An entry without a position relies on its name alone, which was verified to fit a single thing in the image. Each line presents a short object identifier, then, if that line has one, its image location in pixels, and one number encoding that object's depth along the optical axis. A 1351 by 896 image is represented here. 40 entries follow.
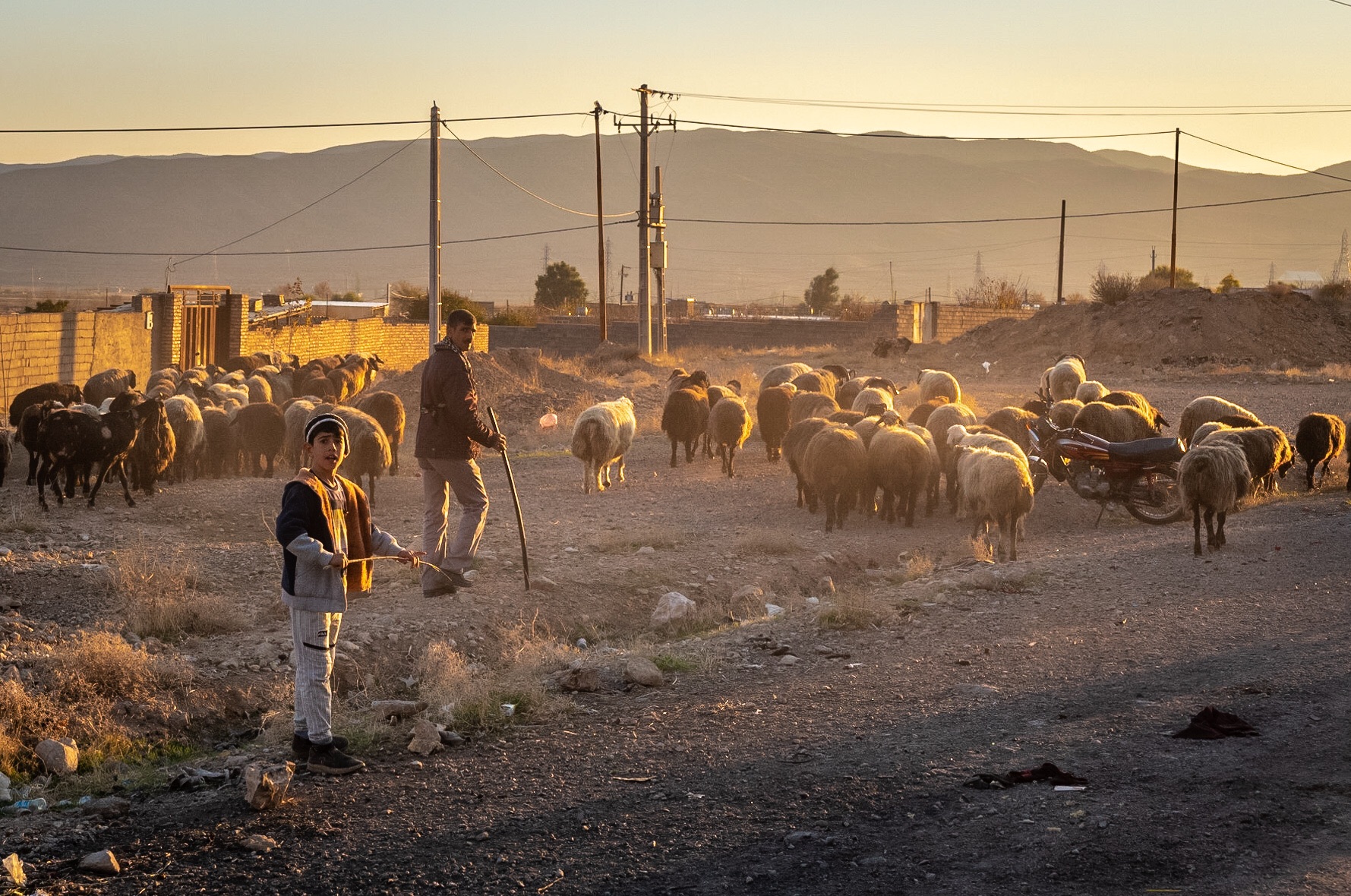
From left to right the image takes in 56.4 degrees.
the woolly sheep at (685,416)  18.86
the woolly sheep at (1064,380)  23.94
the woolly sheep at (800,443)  15.52
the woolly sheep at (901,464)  14.21
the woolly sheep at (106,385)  22.30
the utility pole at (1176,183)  48.66
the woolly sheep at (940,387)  21.66
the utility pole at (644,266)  37.31
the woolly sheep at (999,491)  12.40
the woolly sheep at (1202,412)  17.73
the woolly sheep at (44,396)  19.50
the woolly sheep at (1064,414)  17.98
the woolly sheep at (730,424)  17.80
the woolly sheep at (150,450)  15.16
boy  6.12
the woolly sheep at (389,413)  18.11
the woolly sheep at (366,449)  15.21
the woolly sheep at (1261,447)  14.20
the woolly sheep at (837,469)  14.17
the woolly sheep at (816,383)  21.67
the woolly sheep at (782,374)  23.69
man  9.39
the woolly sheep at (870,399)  19.48
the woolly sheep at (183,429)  16.73
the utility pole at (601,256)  39.16
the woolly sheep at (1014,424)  17.08
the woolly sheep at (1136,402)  18.19
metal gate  29.39
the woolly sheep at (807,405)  18.50
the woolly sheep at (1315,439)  15.83
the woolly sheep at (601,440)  15.96
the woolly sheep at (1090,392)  20.84
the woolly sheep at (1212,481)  11.77
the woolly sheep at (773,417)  19.34
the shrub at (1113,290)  43.75
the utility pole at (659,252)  37.97
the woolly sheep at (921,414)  18.39
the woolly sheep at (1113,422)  16.64
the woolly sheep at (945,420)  16.64
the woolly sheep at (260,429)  17.52
